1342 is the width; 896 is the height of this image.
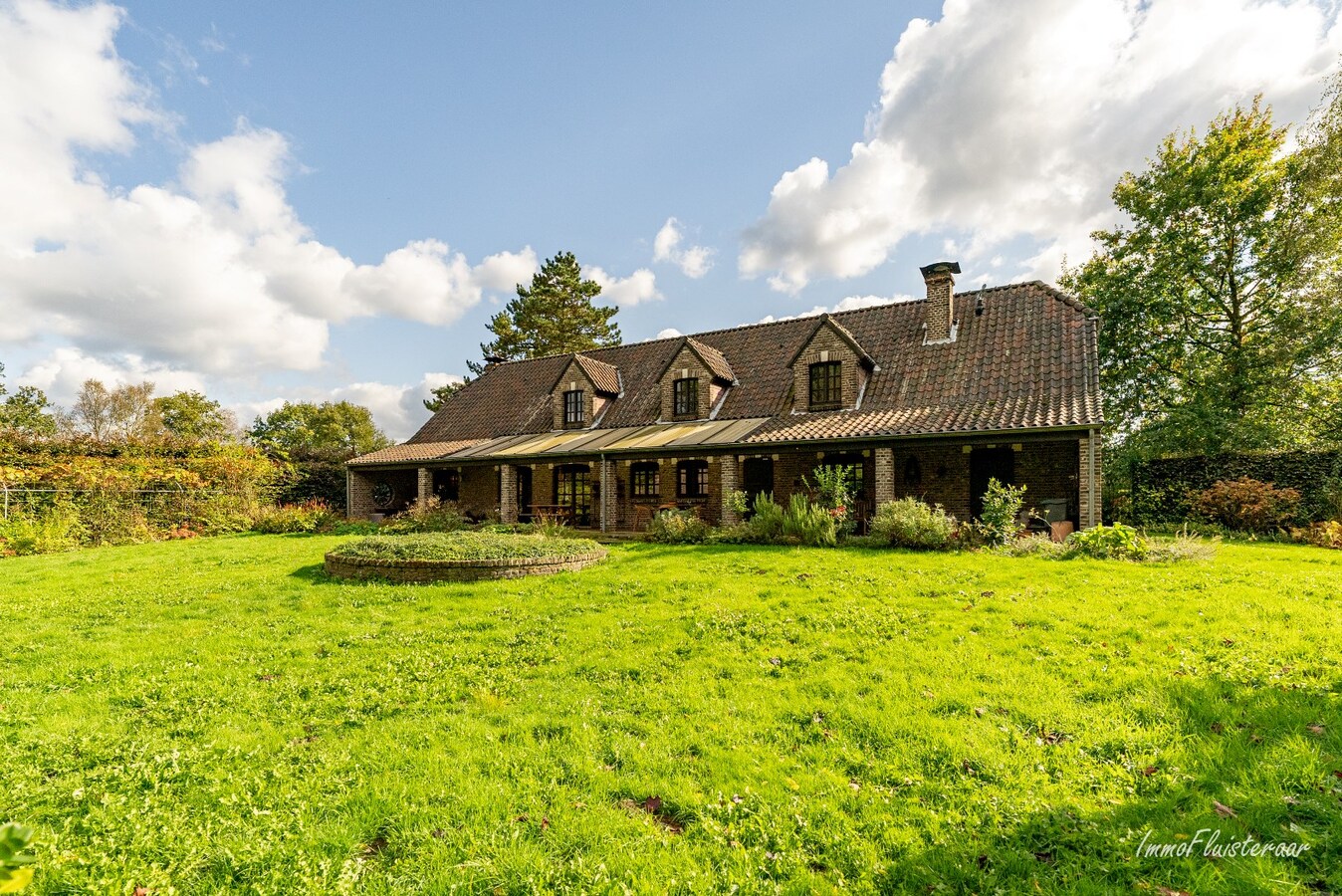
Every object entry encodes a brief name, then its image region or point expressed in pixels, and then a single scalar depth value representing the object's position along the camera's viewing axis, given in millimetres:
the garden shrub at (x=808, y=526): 12955
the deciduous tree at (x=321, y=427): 54281
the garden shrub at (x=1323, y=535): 12555
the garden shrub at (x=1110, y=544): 10586
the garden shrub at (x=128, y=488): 16438
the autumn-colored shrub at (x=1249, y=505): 14516
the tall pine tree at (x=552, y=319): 39062
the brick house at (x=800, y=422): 14891
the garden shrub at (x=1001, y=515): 12133
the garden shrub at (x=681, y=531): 14547
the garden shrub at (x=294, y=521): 19516
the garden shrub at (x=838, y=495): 13703
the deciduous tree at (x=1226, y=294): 19047
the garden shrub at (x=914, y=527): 12078
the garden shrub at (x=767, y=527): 13656
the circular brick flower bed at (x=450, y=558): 10297
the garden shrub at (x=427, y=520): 17875
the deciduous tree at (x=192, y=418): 44125
